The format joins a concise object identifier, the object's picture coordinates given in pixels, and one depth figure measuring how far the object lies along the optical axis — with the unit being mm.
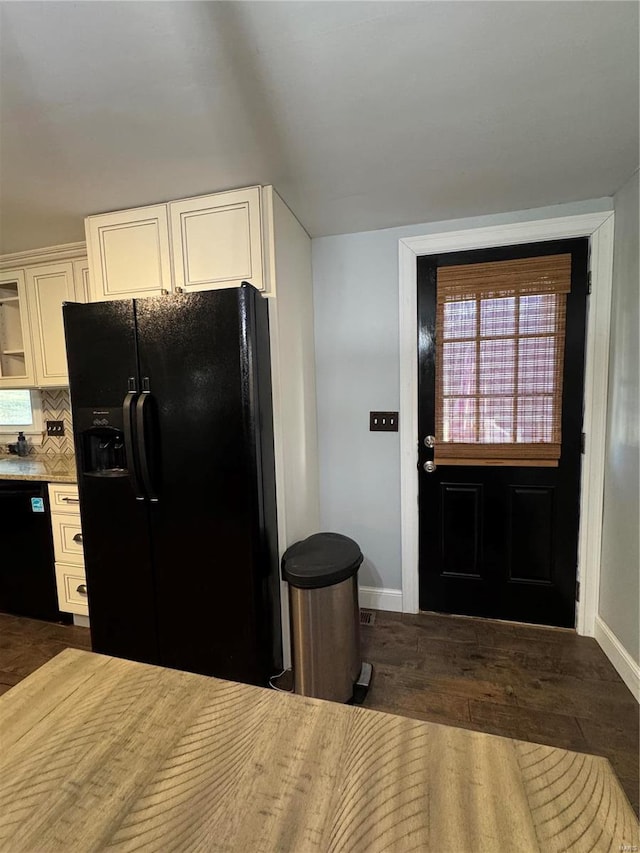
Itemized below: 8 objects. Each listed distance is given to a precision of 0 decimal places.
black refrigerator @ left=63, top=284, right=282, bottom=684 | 1648
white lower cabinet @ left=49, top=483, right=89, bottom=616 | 2277
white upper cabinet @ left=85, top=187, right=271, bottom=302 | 1770
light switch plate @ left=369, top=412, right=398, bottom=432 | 2354
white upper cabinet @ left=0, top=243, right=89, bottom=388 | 2539
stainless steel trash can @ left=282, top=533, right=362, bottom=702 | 1689
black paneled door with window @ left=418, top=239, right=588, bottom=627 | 2123
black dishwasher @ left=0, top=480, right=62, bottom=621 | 2328
